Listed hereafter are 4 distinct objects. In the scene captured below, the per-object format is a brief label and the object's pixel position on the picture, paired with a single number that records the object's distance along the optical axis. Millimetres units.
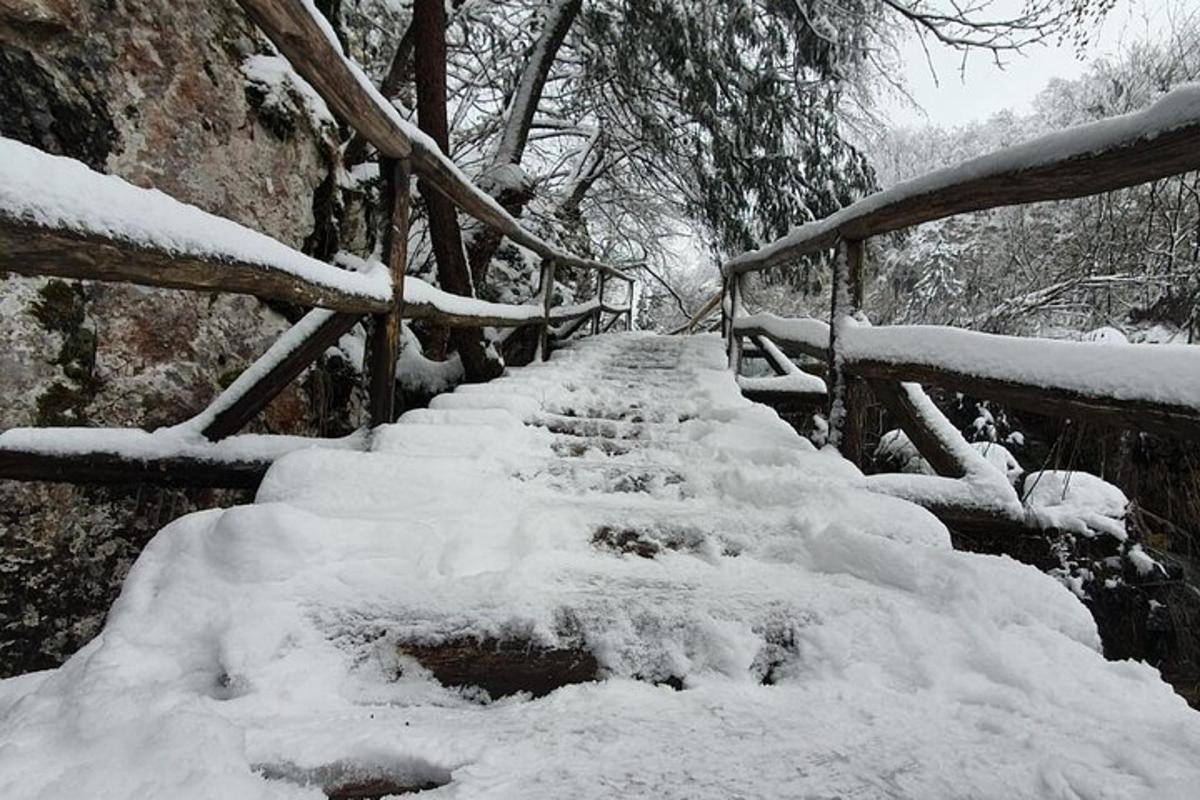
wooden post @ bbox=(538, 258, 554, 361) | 4945
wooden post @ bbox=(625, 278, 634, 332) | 11739
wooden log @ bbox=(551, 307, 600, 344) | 7529
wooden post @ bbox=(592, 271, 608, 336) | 8343
